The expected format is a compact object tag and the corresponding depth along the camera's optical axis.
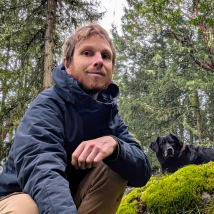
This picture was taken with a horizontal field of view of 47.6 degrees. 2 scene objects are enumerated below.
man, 1.28
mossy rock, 2.71
